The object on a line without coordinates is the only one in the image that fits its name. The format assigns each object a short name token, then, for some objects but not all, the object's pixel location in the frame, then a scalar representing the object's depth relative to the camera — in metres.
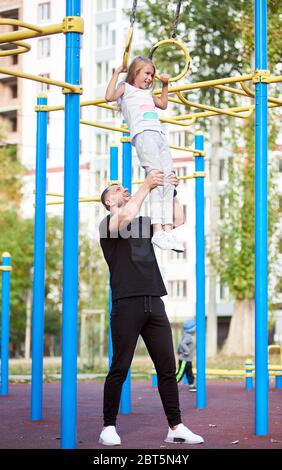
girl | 9.41
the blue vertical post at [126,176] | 12.52
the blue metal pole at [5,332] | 16.78
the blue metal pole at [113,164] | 13.59
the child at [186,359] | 18.03
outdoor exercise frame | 8.29
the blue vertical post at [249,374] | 18.16
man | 8.71
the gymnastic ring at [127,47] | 9.28
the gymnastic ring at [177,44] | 10.11
